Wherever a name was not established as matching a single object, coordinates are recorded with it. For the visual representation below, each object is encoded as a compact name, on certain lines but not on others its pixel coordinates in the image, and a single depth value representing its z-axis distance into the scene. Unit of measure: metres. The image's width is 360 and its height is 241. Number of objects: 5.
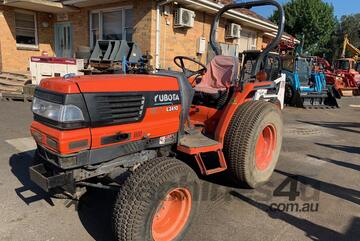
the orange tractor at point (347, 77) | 16.66
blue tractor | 11.49
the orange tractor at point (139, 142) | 2.34
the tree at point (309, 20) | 28.25
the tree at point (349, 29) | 44.58
